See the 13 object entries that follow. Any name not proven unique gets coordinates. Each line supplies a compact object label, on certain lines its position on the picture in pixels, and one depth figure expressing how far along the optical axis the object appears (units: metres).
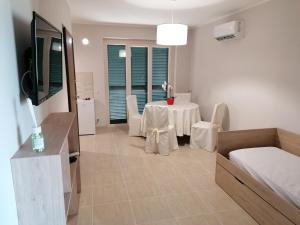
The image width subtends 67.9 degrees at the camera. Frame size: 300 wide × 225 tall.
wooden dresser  1.19
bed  1.93
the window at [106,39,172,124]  5.41
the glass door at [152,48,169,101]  5.65
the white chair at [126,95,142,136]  4.79
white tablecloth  4.16
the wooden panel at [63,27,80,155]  3.20
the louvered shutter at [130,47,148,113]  5.53
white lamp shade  3.20
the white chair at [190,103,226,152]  3.96
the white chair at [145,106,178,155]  3.78
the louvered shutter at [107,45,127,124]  5.39
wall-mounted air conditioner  3.63
